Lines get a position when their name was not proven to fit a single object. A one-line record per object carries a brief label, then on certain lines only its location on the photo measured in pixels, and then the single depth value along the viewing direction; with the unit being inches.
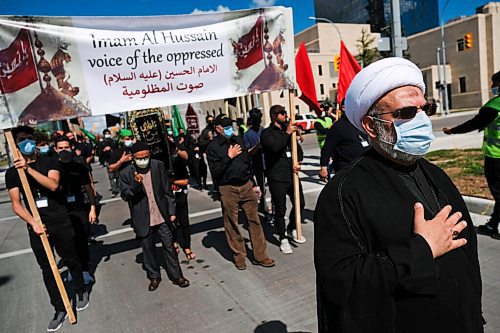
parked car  1191.4
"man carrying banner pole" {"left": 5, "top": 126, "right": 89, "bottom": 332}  142.8
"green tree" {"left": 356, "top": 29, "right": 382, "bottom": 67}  1636.7
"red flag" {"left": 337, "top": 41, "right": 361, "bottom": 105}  240.8
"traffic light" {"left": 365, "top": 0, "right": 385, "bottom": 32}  424.5
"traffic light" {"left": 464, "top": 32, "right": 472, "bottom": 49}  879.7
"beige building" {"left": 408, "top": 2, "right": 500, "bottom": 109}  1768.0
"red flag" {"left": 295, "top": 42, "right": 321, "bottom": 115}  218.2
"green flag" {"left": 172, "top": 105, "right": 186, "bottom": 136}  512.1
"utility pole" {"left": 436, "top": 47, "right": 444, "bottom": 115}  1565.0
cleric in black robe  52.2
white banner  143.2
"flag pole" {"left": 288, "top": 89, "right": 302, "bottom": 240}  202.2
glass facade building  3631.9
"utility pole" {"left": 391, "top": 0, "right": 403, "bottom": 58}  393.1
